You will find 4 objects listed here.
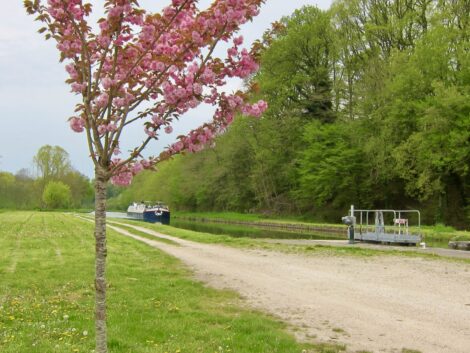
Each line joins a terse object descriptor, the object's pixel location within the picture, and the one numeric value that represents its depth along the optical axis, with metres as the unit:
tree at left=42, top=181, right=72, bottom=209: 91.69
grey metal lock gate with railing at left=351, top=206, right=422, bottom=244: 24.53
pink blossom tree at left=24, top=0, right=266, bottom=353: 4.12
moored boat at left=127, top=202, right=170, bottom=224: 63.53
